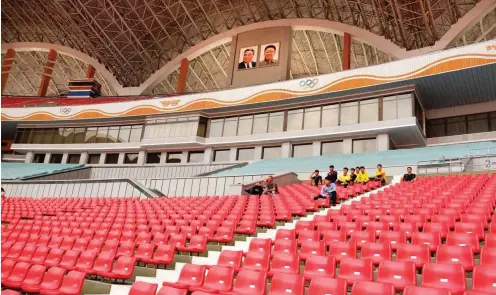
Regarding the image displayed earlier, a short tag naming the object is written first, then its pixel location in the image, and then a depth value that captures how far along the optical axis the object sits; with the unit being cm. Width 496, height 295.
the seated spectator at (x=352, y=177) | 1471
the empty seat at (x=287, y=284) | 504
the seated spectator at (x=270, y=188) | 1474
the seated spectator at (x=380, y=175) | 1474
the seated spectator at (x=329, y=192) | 1152
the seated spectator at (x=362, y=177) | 1456
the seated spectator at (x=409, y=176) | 1443
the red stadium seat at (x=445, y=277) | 483
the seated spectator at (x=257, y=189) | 1493
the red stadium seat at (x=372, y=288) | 453
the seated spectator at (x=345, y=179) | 1454
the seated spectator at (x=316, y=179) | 1508
